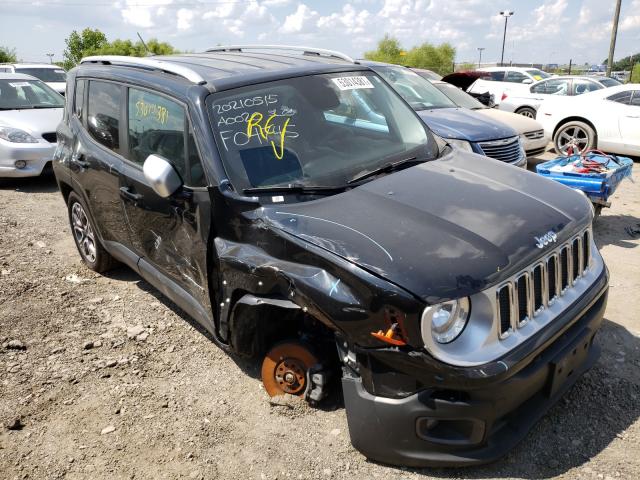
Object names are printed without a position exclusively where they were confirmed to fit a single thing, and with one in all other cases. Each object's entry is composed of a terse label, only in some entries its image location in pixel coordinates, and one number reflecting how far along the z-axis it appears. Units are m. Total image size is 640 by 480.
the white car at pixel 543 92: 12.25
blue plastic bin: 5.41
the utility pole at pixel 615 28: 24.20
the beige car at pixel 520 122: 8.62
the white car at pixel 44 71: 14.06
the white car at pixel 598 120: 9.29
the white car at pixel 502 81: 14.04
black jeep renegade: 2.36
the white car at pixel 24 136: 8.11
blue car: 6.82
